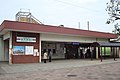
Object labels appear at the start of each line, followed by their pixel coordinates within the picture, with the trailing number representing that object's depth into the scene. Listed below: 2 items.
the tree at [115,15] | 4.97
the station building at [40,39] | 11.27
